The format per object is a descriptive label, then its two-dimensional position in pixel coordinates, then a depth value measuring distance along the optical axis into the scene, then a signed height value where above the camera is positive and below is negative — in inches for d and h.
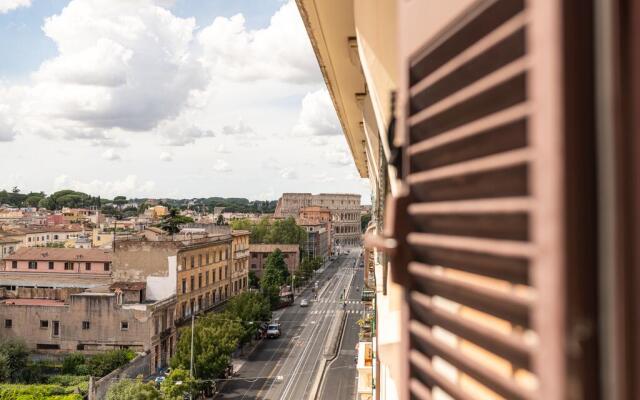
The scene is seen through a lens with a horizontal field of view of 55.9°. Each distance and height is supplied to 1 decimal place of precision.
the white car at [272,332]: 1540.4 -294.9
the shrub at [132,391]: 787.4 -231.5
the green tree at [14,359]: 981.2 -235.8
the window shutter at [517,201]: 38.0 +1.1
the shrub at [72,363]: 1019.0 -248.7
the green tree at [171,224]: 1612.9 -18.9
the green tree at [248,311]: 1330.0 -216.1
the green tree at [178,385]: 845.8 -241.7
